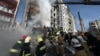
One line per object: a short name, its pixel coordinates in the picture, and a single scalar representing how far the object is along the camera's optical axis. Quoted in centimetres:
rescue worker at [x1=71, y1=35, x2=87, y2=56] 240
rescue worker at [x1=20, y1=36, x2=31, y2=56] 279
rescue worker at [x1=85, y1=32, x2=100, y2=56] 312
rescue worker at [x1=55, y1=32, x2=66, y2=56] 463
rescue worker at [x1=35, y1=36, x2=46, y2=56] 277
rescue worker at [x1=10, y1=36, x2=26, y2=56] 298
